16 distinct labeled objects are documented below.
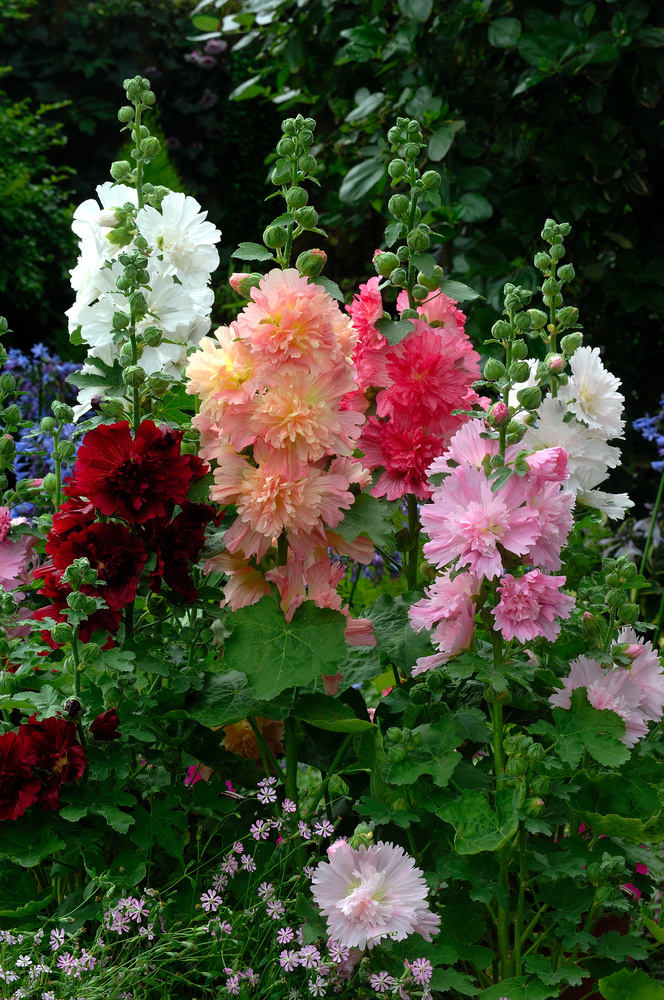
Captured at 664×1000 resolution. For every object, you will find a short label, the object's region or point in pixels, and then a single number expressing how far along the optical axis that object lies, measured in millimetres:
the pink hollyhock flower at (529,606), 1755
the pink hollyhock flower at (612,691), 1839
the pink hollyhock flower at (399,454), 1941
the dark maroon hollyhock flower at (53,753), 1814
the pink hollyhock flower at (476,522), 1745
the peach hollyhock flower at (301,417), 1813
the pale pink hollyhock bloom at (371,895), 1729
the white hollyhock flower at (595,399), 1906
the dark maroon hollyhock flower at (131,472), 1842
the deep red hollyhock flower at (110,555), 1838
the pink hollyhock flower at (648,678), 1872
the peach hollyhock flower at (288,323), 1799
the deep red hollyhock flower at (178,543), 1869
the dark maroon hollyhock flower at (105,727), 1846
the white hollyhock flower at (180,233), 1971
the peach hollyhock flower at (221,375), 1828
